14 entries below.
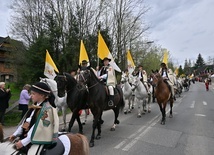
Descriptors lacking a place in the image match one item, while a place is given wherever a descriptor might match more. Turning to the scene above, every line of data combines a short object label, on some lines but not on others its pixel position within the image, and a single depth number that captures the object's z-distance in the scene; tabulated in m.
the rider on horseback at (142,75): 12.95
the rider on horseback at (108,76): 8.41
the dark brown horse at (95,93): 7.32
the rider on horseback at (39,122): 3.03
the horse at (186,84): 33.49
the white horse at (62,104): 9.02
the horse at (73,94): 7.70
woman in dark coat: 9.73
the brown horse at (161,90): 10.77
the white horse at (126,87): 13.20
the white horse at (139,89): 12.51
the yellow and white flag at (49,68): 11.94
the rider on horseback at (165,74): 11.69
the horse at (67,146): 3.05
